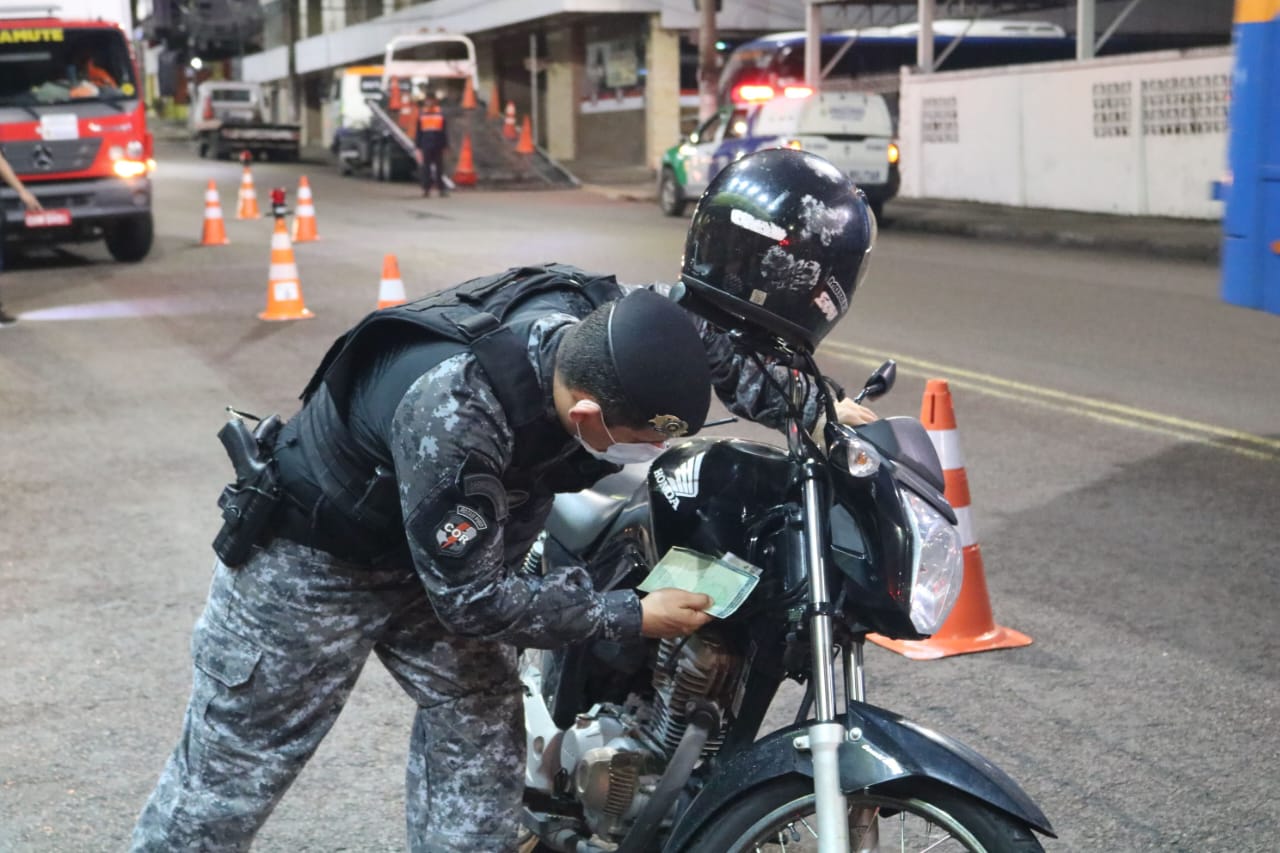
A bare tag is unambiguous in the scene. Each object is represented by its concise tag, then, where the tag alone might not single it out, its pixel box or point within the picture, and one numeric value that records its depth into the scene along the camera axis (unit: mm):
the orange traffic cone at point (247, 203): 22719
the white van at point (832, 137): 21688
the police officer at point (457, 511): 2678
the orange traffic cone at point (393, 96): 33531
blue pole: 7676
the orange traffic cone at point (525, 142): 32656
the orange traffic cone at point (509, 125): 33962
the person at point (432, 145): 26734
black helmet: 2854
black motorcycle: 2715
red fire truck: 15594
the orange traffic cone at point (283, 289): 12430
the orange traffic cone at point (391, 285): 10352
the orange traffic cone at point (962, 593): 5160
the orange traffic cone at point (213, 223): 19070
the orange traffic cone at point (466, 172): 30531
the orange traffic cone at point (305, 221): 19047
